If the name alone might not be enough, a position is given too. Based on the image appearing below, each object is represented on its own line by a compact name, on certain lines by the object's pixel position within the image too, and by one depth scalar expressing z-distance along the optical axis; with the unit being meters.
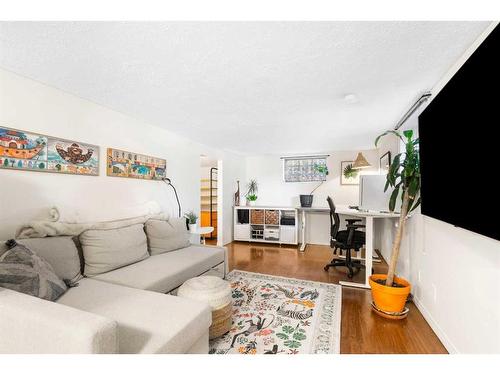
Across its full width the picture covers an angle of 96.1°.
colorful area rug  1.70
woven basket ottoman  1.71
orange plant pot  2.08
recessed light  2.11
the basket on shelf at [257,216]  5.13
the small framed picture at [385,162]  3.53
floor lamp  3.20
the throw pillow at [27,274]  1.28
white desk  2.79
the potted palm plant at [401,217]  2.11
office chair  3.22
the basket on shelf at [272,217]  5.03
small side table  3.26
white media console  4.93
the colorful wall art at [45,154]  1.70
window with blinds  5.23
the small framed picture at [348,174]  4.83
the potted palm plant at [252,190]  5.64
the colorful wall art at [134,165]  2.48
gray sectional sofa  0.98
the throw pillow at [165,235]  2.51
